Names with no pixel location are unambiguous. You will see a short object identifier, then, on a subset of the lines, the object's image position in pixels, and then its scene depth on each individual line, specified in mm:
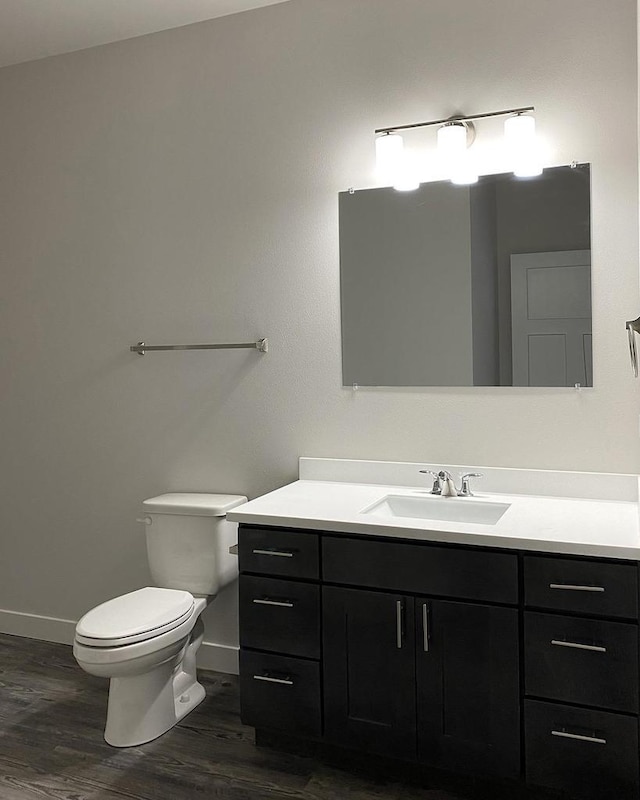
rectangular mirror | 2500
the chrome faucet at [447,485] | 2568
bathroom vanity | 1992
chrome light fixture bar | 2500
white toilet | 2447
